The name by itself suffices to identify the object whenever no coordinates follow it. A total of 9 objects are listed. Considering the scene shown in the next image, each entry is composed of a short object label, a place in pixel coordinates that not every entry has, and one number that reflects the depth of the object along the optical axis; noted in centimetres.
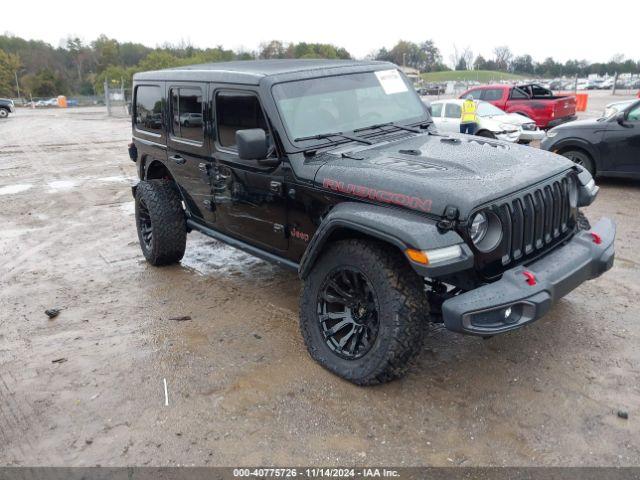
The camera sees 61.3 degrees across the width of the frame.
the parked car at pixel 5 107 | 3291
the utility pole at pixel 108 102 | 3367
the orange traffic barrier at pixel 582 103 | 2461
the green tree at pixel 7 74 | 7750
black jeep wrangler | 302
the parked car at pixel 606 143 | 812
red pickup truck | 1485
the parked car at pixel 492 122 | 1203
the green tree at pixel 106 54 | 9781
